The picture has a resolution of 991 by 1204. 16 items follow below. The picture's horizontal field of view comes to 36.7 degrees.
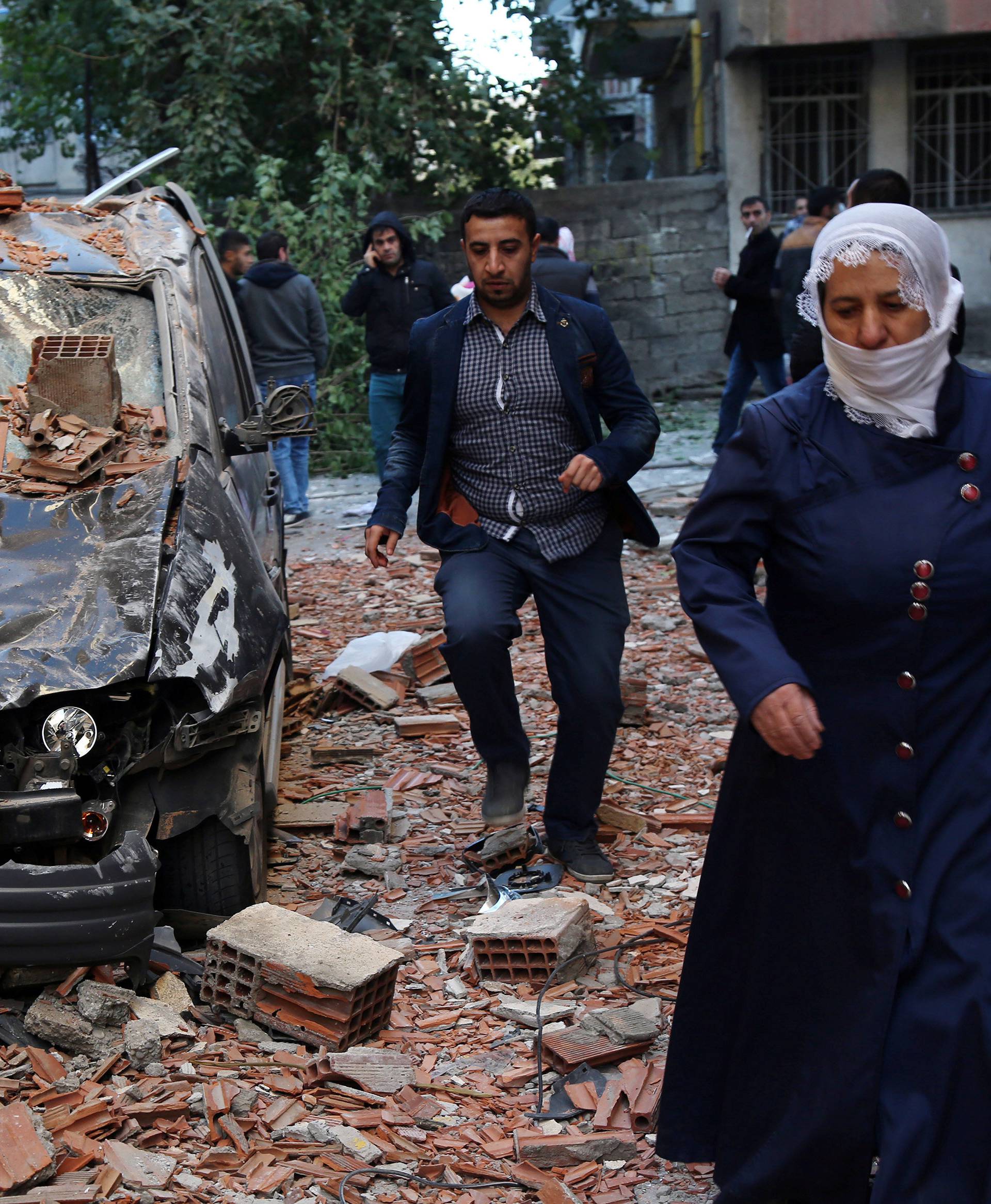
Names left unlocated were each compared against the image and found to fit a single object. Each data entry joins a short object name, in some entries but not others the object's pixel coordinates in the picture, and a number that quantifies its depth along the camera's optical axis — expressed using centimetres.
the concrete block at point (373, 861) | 539
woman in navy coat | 271
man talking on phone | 1162
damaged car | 389
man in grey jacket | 1224
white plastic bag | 794
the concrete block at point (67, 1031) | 379
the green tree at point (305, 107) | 1631
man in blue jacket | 503
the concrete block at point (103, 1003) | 382
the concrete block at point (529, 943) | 445
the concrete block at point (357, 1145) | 353
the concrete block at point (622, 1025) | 402
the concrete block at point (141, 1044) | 378
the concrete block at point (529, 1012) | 424
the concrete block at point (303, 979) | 400
